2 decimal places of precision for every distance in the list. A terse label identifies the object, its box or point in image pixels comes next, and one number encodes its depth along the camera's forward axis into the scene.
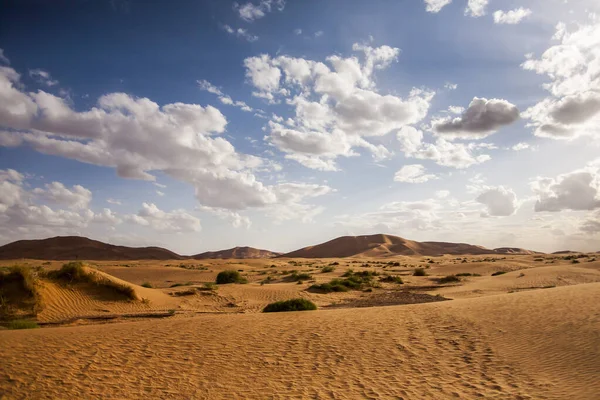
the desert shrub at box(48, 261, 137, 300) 18.38
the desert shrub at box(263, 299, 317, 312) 15.23
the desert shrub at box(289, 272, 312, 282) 31.01
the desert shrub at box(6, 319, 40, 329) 12.10
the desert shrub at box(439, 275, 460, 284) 31.27
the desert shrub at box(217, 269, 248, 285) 28.31
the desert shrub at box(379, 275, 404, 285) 29.84
